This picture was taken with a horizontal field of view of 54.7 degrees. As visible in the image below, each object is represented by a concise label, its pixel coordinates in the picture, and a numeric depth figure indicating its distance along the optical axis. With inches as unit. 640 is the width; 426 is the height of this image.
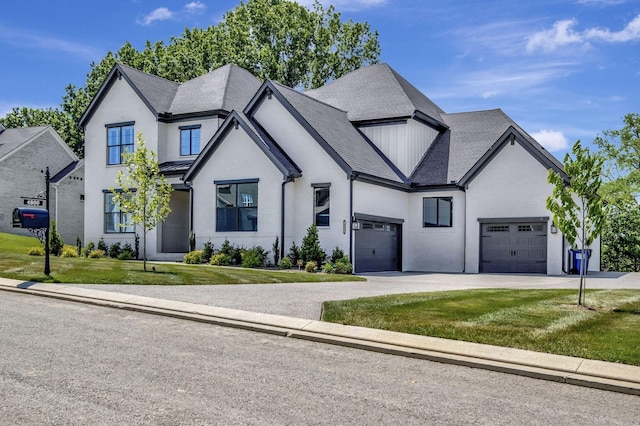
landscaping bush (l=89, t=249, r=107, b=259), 1230.9
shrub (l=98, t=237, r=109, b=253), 1327.5
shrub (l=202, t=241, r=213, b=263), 1153.1
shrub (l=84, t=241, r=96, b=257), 1301.7
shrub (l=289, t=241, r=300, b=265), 1091.9
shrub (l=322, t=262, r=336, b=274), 1029.0
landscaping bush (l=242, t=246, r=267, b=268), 1085.9
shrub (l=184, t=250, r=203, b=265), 1141.7
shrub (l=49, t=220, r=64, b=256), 1257.4
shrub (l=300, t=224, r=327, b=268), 1068.5
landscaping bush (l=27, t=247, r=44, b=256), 1155.3
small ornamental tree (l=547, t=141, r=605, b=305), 565.6
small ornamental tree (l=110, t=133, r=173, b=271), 896.3
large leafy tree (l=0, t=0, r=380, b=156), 2111.2
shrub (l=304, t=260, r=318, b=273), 1033.5
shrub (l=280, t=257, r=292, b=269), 1064.2
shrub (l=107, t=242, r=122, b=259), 1289.4
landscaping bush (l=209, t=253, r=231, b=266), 1107.3
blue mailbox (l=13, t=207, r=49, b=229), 731.4
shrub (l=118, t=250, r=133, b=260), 1249.4
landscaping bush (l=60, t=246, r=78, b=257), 1221.9
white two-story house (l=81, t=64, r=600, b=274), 1119.6
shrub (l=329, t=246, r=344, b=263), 1069.1
